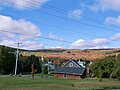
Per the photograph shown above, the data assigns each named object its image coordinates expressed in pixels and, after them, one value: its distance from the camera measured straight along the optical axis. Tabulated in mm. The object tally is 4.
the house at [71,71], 58628
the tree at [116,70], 46783
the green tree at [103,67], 54952
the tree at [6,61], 63882
